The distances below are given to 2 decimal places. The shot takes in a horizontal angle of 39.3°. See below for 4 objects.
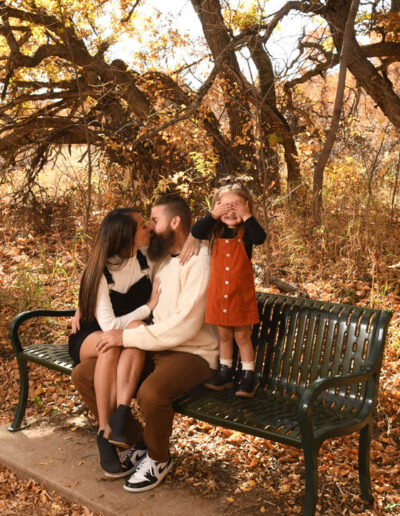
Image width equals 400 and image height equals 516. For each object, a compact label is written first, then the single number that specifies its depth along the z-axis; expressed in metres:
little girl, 3.21
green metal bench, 2.68
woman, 3.21
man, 3.09
